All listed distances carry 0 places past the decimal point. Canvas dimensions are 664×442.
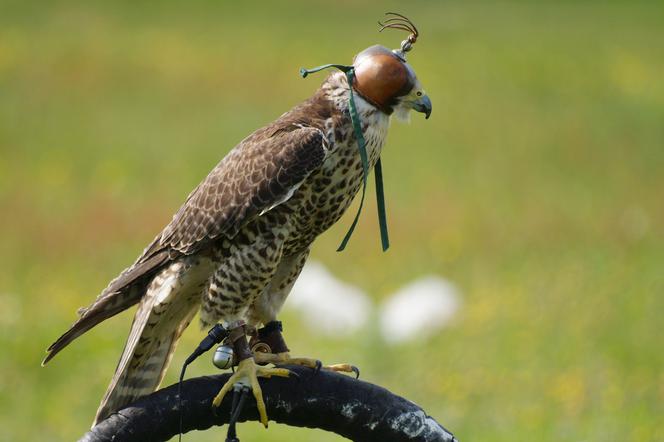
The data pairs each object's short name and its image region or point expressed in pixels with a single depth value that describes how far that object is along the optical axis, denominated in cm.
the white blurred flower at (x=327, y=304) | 1695
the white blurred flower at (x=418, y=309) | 1678
